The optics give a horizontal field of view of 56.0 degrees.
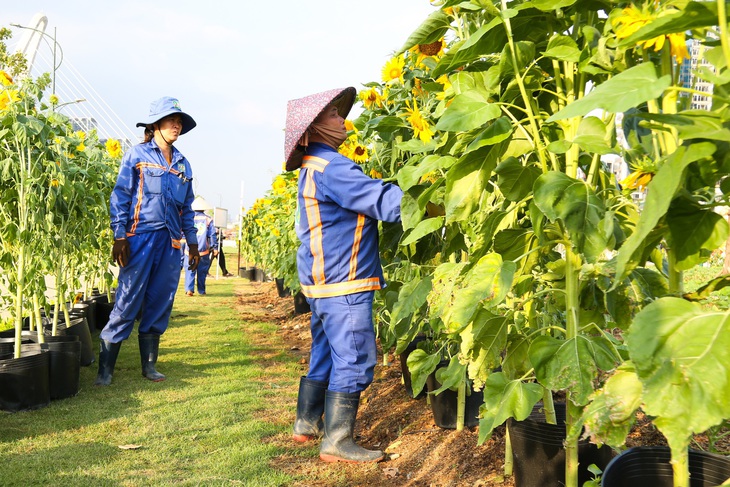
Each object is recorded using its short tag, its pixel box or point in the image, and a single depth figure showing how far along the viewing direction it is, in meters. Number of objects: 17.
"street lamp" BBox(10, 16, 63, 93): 12.67
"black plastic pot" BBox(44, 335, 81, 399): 4.48
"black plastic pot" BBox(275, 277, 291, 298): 11.26
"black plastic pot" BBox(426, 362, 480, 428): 3.44
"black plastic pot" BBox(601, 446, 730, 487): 1.64
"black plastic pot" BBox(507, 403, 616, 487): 2.21
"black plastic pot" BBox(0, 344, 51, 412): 4.09
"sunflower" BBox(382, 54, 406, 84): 3.43
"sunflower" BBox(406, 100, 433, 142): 2.72
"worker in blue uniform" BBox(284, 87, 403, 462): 3.11
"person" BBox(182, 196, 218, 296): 13.00
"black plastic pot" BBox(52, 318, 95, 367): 5.69
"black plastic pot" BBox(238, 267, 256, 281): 18.05
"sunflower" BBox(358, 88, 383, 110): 3.55
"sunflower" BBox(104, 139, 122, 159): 6.90
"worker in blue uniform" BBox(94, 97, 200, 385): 4.98
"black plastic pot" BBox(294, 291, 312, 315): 8.26
